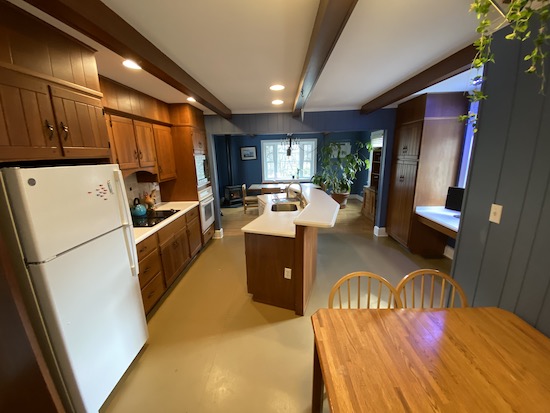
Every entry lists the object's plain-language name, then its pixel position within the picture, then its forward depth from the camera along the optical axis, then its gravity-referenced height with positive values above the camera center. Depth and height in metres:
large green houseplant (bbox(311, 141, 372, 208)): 5.64 -0.33
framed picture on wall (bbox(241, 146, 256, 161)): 7.32 +0.25
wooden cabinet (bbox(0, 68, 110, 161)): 1.15 +0.26
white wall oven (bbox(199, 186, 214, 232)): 3.78 -0.79
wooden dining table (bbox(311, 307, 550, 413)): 0.80 -0.85
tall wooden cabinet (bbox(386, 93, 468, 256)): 3.13 +0.02
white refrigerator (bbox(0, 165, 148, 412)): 1.11 -0.59
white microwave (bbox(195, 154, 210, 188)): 3.68 -0.14
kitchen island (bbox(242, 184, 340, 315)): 2.14 -0.96
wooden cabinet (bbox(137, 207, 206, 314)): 2.22 -1.09
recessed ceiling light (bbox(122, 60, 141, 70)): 1.78 +0.79
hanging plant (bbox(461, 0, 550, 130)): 0.73 +0.48
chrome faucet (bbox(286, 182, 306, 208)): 3.12 -0.56
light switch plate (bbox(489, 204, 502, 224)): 1.37 -0.34
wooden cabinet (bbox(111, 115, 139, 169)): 2.27 +0.22
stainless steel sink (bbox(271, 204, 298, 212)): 3.13 -0.65
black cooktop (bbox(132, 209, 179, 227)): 2.51 -0.67
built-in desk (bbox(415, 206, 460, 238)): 2.70 -0.80
